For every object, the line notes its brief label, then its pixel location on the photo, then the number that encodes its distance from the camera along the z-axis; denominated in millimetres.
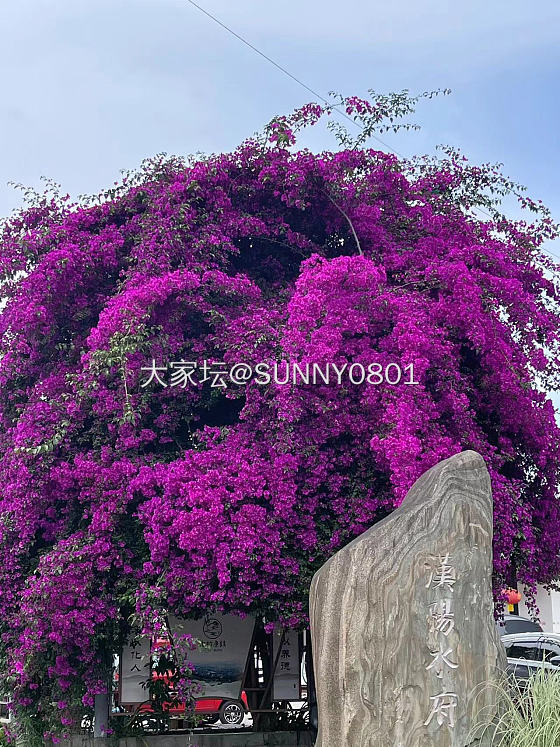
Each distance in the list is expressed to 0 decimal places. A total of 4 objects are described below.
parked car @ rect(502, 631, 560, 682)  10250
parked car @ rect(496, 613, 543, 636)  18281
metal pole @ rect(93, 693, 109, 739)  7449
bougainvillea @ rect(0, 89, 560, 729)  6625
